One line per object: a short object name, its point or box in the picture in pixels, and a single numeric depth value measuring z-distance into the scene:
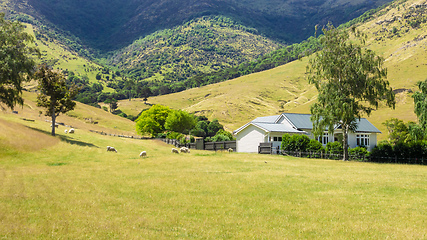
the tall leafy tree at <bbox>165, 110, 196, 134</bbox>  112.19
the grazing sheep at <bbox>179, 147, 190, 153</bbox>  47.75
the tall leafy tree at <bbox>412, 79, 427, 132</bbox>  47.19
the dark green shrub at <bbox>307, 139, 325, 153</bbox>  51.38
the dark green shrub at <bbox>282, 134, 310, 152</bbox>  52.84
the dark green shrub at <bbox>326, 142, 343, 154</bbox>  50.81
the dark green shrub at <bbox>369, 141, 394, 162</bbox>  47.44
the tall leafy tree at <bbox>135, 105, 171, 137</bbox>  115.44
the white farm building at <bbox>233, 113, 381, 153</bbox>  62.66
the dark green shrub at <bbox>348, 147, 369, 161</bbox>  48.53
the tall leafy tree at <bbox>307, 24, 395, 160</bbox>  45.91
